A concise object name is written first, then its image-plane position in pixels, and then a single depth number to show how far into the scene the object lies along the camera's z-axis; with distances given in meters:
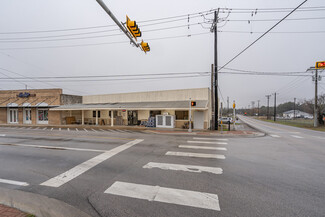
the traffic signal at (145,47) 7.01
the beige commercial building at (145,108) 17.76
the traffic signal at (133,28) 5.26
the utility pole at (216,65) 15.29
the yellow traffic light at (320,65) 9.98
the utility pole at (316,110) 25.11
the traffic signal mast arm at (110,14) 4.33
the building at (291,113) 96.15
